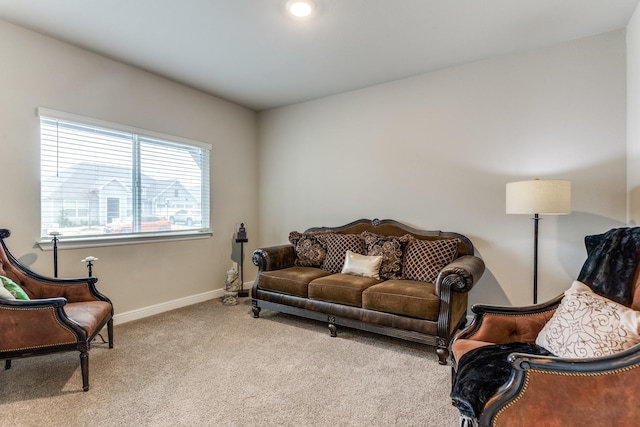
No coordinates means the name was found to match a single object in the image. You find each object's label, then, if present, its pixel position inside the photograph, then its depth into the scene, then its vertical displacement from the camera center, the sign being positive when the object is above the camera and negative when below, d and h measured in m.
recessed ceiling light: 2.38 +1.50
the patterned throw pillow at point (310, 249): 3.80 -0.47
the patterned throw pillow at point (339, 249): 3.66 -0.45
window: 2.98 +0.29
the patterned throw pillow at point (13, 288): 2.23 -0.56
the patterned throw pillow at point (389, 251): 3.30 -0.43
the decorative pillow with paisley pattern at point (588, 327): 1.36 -0.52
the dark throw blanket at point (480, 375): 1.30 -0.71
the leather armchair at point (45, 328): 1.98 -0.77
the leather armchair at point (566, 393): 1.13 -0.67
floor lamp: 2.46 +0.10
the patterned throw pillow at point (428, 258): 3.10 -0.47
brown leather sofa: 2.57 -0.74
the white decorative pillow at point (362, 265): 3.29 -0.58
